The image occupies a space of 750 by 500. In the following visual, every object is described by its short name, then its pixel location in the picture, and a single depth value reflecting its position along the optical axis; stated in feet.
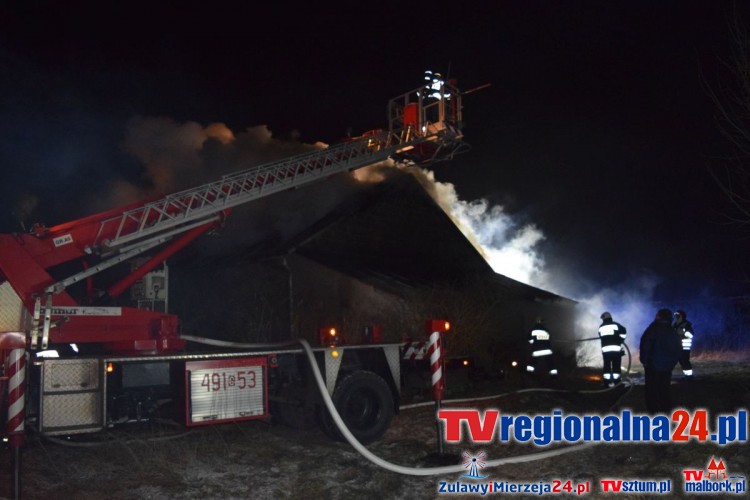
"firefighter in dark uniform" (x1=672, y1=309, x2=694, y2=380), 40.42
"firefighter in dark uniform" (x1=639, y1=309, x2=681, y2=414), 27.14
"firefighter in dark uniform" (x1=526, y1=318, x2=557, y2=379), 43.39
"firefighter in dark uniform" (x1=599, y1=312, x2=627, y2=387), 39.04
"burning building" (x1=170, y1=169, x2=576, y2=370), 55.21
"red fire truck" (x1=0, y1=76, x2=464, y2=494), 22.53
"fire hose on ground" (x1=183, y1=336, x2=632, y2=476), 21.07
